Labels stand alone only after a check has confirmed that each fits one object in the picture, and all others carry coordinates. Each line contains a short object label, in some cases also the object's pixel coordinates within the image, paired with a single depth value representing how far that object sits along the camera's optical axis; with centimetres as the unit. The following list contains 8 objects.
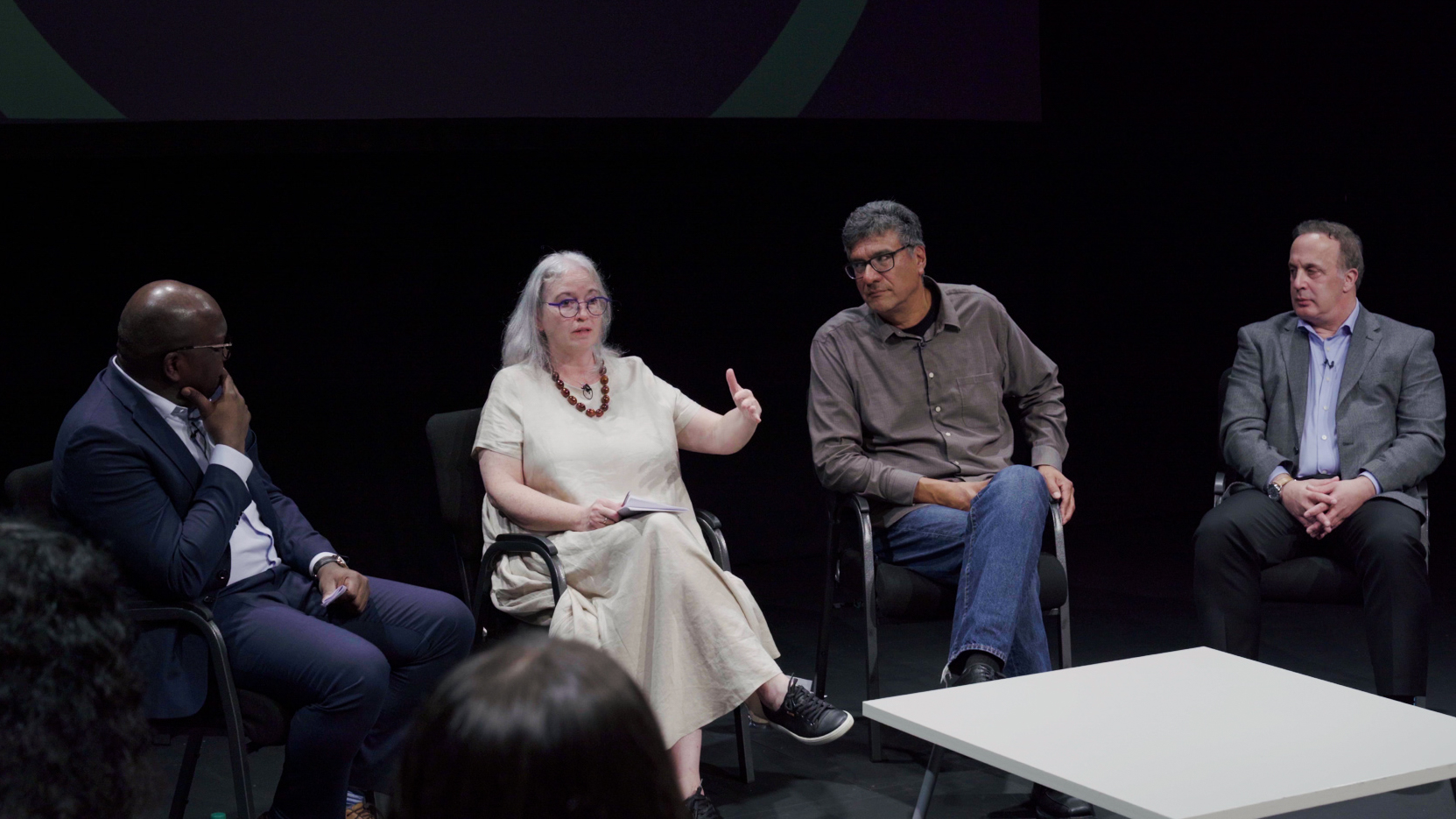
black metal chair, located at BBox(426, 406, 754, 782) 320
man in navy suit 248
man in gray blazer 330
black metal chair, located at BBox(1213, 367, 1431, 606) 338
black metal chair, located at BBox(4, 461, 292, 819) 243
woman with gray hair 299
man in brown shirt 343
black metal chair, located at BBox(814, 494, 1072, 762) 327
